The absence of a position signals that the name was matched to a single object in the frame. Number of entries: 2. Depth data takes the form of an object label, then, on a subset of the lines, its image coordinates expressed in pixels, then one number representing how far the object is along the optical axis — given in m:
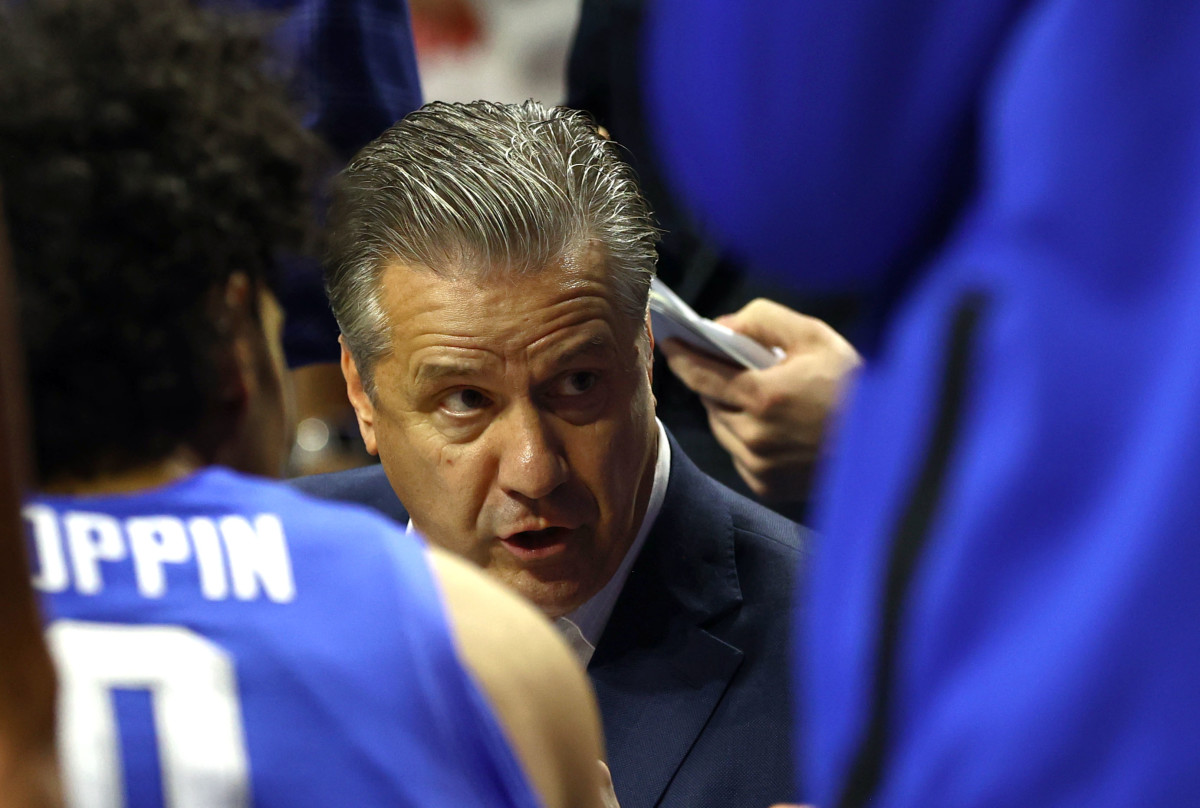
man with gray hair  3.11
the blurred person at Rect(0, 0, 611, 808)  2.42
